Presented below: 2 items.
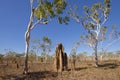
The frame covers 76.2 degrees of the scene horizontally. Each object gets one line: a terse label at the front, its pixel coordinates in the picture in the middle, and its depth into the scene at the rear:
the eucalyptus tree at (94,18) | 14.30
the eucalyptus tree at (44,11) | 10.30
